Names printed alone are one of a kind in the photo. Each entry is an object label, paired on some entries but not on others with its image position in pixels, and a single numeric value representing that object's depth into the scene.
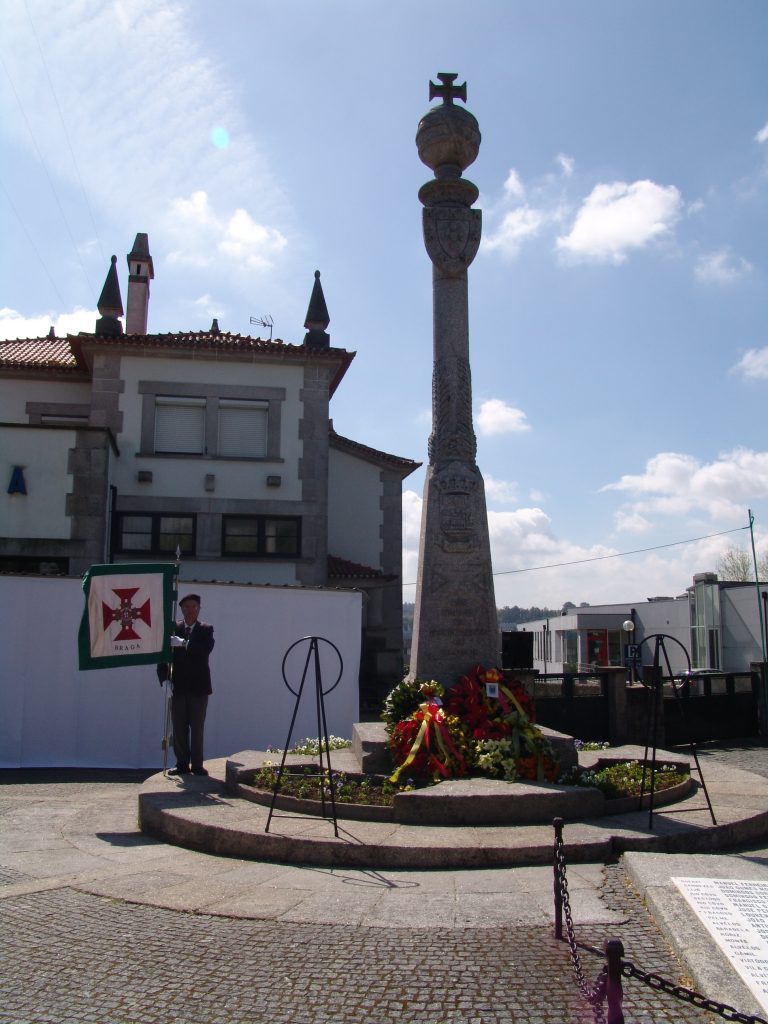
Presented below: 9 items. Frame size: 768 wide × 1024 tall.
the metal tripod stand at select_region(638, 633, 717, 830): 5.88
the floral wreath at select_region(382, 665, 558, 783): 7.06
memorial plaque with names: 3.55
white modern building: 36.47
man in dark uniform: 8.29
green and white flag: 8.79
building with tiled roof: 18.89
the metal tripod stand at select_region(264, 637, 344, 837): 6.02
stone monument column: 8.72
